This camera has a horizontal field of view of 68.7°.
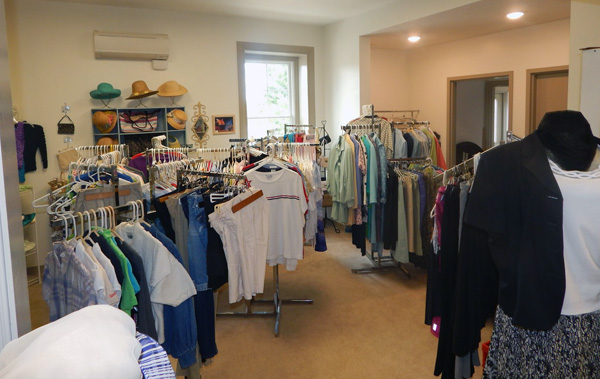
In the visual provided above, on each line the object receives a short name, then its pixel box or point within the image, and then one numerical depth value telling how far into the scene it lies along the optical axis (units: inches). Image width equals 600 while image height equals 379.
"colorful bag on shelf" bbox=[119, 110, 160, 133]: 199.9
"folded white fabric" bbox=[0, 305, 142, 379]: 27.2
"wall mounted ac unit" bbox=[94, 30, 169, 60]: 194.7
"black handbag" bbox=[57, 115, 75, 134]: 190.7
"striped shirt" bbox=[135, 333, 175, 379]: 35.5
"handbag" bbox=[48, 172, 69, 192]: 174.7
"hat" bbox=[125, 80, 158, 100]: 197.6
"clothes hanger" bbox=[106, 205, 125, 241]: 77.0
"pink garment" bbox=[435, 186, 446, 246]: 93.0
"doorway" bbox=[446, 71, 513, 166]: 260.5
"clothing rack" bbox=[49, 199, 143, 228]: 70.8
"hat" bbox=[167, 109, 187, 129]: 209.0
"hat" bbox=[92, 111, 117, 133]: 192.4
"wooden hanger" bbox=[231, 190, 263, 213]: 95.4
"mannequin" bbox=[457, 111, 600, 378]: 61.7
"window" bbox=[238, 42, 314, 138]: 242.3
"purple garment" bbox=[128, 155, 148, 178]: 159.8
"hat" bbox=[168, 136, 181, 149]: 208.0
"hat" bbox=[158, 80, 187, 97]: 207.6
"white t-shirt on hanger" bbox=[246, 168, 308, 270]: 125.6
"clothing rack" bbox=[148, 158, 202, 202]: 101.6
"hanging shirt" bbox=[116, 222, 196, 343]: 74.7
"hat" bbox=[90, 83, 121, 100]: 191.5
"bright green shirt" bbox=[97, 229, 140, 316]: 69.3
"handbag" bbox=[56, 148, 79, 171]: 189.3
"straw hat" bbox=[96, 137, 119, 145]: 196.8
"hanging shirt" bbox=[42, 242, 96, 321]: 65.3
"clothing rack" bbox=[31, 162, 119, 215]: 94.3
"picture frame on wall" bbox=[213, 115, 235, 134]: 227.6
